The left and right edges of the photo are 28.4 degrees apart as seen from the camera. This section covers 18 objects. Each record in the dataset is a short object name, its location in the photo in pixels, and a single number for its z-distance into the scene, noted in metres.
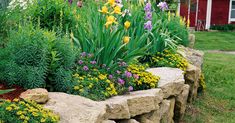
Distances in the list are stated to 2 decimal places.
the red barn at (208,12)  31.03
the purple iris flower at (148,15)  7.56
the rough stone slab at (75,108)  3.64
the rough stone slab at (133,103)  4.36
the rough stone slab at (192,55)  8.40
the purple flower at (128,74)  5.30
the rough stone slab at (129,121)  4.64
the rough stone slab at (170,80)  5.72
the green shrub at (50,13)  5.50
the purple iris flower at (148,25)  7.01
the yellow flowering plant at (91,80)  4.54
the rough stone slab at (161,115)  5.10
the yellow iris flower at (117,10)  5.60
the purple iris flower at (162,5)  8.95
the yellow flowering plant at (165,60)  7.08
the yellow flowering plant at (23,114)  3.32
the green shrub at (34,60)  4.23
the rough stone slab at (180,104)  6.53
